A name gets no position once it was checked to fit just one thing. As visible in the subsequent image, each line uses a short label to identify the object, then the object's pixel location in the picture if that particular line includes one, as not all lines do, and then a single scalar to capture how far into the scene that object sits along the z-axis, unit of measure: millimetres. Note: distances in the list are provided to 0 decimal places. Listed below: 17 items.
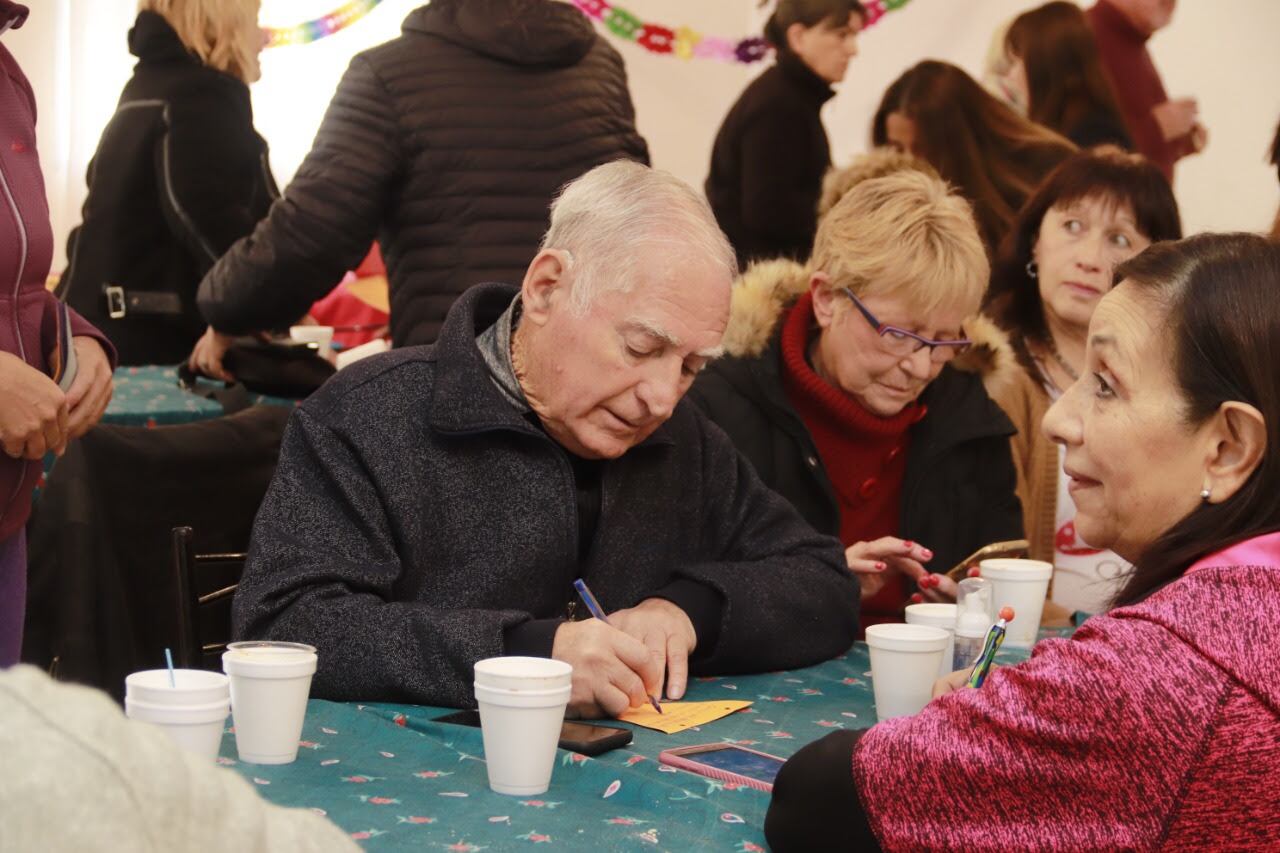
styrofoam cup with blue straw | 1374
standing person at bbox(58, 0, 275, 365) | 4152
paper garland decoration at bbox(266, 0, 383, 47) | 7676
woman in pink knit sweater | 1186
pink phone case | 1541
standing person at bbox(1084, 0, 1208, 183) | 5348
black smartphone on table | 1605
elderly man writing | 1956
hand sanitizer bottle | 1997
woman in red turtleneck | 2852
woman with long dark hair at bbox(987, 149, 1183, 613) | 3461
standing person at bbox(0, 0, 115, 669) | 2154
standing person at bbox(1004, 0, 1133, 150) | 5199
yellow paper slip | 1785
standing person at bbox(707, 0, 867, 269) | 4758
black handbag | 3697
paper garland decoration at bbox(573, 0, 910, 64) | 6797
